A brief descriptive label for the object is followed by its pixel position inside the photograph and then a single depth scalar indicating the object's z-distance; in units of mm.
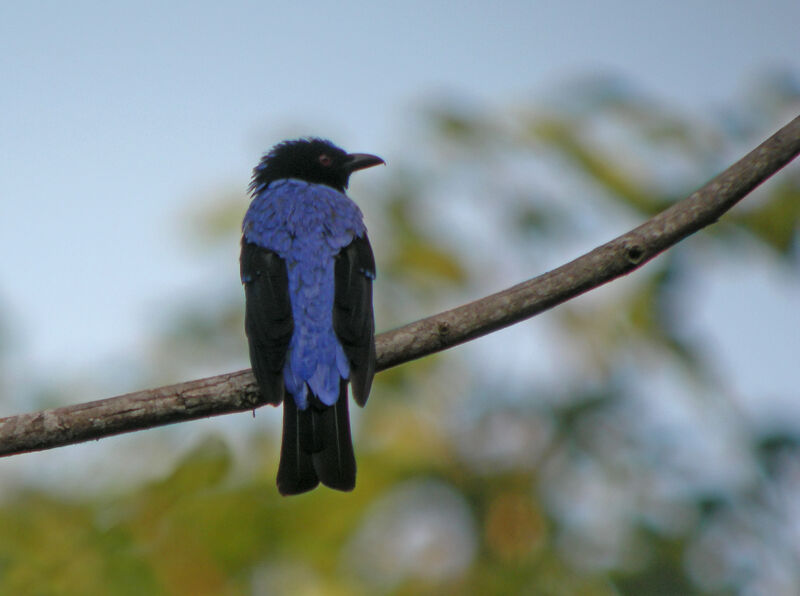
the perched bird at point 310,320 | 8437
